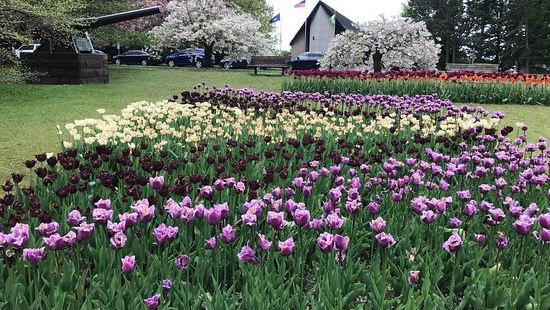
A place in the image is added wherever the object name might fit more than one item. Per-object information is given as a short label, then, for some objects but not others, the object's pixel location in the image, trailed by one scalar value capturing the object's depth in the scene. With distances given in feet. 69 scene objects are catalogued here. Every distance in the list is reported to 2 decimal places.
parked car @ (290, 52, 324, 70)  111.96
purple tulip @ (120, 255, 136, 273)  7.43
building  170.09
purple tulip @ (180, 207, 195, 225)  9.03
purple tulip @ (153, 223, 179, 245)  8.28
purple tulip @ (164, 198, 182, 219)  9.30
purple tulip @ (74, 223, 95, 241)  8.41
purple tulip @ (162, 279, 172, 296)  8.02
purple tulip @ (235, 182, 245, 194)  10.87
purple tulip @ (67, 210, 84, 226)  8.95
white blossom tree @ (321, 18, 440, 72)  65.00
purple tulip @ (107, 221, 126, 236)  8.23
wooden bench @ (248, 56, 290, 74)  87.22
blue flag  122.93
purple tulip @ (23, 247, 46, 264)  7.73
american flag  125.38
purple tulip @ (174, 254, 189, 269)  8.27
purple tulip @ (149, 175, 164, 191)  10.73
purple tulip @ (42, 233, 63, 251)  8.05
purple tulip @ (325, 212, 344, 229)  8.86
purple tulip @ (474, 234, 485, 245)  9.31
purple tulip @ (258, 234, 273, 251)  8.32
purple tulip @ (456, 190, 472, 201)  10.93
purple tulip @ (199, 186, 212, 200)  10.32
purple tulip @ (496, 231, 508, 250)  9.24
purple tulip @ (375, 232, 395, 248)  8.45
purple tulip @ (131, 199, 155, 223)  8.83
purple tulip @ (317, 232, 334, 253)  8.06
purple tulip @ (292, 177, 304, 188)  11.49
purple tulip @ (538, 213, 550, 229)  9.03
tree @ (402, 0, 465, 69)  171.63
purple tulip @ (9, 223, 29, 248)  8.03
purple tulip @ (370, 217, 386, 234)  8.77
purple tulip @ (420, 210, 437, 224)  9.55
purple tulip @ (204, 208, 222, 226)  8.87
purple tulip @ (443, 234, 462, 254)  8.48
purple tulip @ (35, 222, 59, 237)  8.55
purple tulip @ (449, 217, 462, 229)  9.93
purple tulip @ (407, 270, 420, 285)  8.20
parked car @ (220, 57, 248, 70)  107.32
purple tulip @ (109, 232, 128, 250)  7.92
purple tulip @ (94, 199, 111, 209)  9.50
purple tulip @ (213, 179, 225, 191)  10.90
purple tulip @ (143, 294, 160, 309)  6.98
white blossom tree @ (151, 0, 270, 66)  93.66
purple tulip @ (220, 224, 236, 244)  8.36
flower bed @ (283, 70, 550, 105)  48.88
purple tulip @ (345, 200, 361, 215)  9.52
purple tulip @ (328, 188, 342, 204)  10.46
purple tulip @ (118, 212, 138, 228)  8.70
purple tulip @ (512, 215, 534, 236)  9.07
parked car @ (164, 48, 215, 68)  118.83
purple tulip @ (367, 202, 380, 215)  10.08
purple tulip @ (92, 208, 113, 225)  9.00
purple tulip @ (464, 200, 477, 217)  10.10
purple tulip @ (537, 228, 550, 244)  8.77
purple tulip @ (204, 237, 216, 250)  8.45
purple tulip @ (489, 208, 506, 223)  9.62
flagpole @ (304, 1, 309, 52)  174.95
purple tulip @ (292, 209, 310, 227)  8.81
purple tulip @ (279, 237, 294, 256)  8.14
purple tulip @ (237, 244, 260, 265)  8.10
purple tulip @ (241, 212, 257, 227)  8.94
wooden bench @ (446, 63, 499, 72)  124.36
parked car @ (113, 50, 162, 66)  128.06
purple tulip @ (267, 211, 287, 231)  8.75
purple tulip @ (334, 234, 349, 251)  8.22
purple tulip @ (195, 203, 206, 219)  9.21
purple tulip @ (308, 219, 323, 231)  9.37
